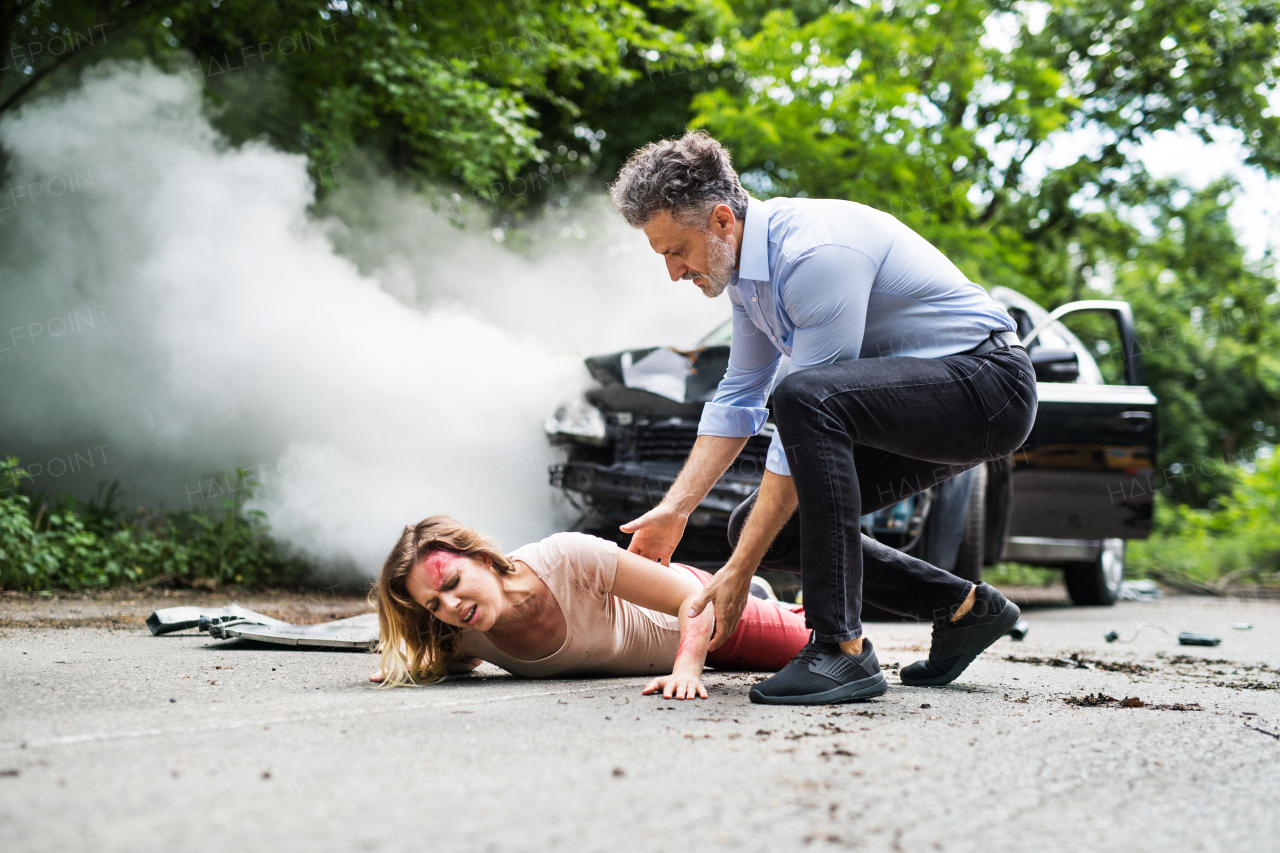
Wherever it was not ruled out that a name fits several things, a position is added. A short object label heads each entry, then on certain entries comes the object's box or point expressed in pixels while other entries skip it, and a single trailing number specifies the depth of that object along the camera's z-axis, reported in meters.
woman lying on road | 2.71
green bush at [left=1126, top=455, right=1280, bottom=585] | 11.71
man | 2.50
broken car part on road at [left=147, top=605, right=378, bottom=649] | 3.80
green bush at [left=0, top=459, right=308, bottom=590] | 5.88
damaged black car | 5.27
